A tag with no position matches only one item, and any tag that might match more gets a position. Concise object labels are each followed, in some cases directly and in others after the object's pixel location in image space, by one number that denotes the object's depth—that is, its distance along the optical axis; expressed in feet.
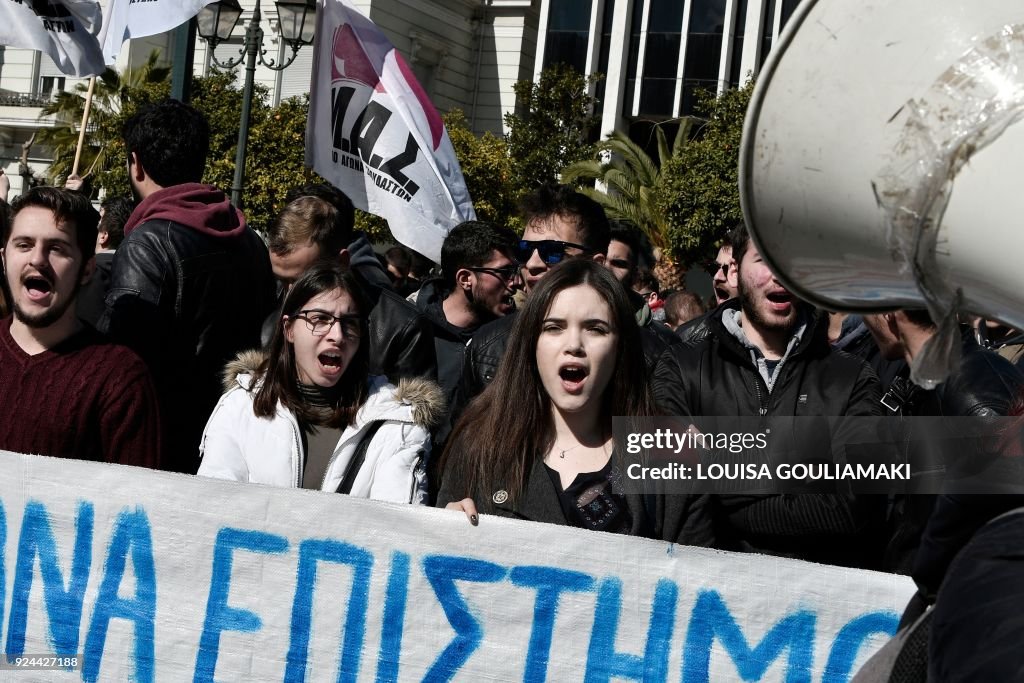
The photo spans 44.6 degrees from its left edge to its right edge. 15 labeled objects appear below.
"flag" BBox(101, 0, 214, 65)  17.24
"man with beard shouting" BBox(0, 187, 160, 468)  10.64
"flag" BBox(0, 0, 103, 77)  17.35
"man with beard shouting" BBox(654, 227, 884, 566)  10.45
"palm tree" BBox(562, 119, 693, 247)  87.45
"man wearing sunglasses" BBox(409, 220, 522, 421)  15.74
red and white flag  18.40
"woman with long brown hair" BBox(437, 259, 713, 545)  9.94
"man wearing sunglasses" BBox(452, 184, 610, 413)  14.82
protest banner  9.73
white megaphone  4.11
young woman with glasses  10.87
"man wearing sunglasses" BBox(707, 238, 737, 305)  18.64
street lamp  31.27
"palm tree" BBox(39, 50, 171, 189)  84.07
